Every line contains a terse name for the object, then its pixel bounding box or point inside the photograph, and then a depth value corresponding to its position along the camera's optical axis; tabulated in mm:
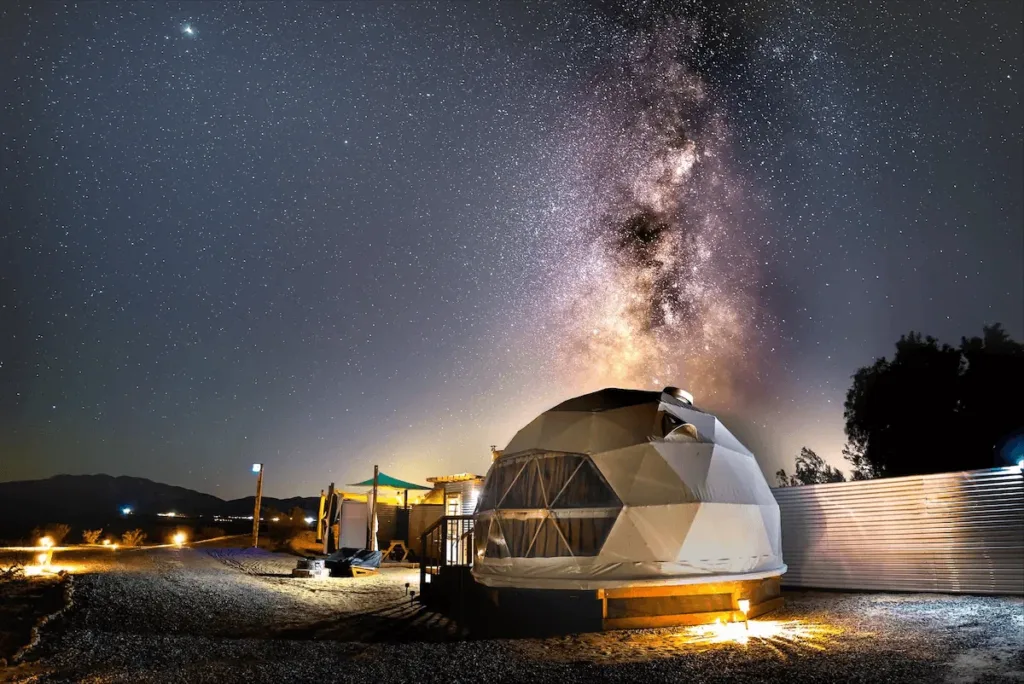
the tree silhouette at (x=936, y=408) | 24312
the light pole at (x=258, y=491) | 24094
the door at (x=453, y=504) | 22625
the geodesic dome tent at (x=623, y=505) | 9805
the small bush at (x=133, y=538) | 28422
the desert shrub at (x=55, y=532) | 27617
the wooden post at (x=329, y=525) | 22812
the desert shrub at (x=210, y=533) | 33931
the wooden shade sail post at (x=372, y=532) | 21922
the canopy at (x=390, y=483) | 24031
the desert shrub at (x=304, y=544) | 24027
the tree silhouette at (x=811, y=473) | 32750
